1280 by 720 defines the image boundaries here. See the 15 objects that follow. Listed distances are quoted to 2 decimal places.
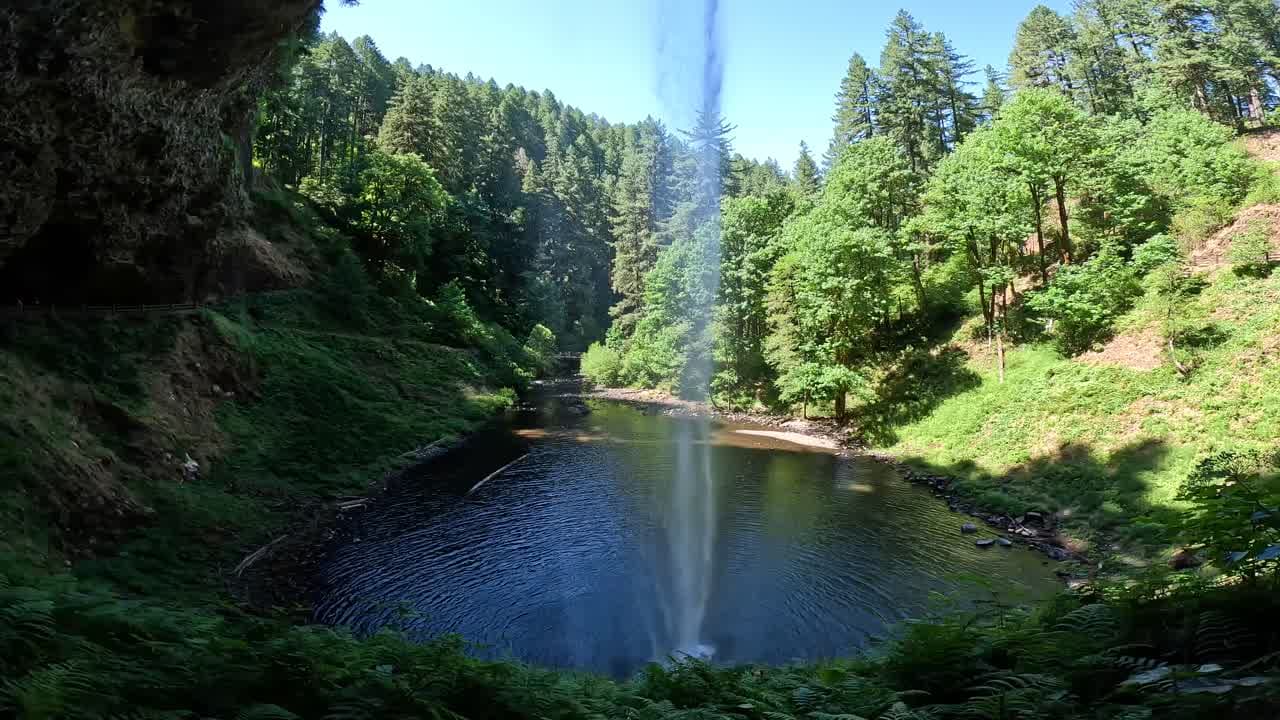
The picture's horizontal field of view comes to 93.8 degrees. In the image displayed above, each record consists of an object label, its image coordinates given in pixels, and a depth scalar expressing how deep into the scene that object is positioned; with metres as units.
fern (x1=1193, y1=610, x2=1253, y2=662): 3.55
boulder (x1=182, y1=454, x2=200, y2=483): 16.67
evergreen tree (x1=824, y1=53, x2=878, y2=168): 52.94
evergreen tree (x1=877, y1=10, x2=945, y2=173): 48.22
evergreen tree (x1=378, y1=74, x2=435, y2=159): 57.84
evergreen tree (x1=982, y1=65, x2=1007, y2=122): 51.75
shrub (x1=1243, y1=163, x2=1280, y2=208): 26.33
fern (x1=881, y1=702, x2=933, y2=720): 3.88
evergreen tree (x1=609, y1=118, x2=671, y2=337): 66.00
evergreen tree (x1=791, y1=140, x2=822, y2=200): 65.06
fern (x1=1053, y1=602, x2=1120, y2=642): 4.67
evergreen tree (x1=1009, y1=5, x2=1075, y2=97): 57.78
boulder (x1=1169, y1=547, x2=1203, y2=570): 11.38
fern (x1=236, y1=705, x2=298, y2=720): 3.62
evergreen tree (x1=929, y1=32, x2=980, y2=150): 48.56
